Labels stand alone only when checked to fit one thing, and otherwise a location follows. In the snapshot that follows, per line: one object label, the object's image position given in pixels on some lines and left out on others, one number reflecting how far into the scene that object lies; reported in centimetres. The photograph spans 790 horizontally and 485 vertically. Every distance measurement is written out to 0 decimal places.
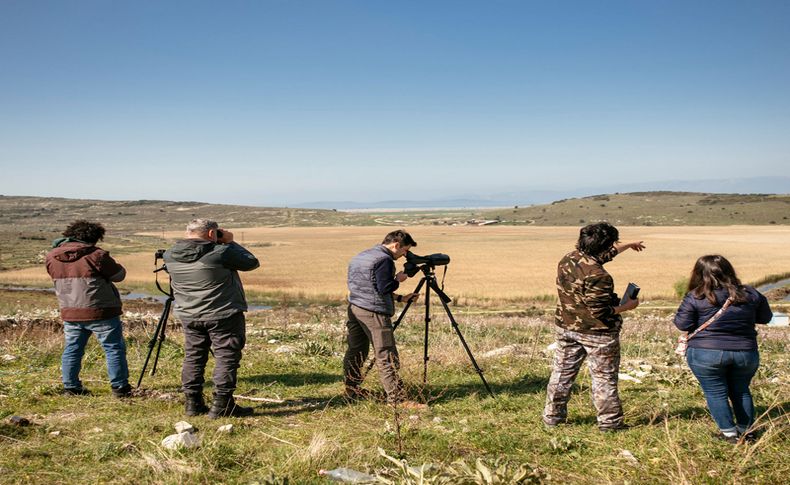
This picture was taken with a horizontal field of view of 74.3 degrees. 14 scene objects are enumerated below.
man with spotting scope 531
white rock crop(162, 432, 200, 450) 412
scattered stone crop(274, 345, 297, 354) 880
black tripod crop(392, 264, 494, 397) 582
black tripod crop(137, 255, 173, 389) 635
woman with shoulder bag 419
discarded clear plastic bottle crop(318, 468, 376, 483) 350
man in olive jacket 502
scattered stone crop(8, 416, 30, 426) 481
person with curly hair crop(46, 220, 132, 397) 571
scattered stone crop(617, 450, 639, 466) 395
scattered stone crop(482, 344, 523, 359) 867
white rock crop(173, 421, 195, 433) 458
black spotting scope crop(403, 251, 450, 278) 570
